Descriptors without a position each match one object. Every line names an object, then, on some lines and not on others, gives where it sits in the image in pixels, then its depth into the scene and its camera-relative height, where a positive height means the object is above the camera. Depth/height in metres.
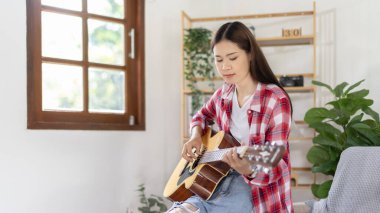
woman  1.46 -0.07
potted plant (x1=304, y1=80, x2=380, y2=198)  2.53 -0.18
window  2.50 +0.24
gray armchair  2.02 -0.43
